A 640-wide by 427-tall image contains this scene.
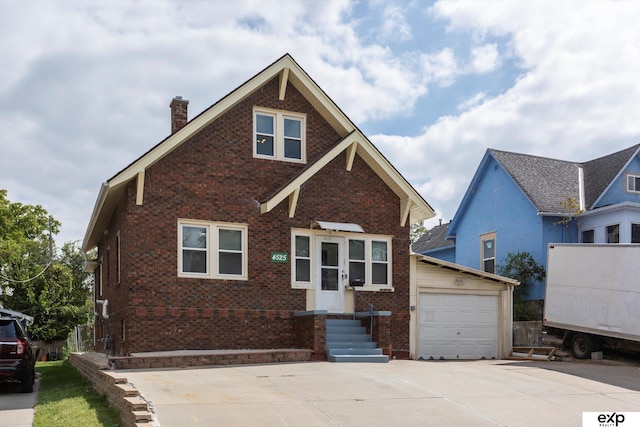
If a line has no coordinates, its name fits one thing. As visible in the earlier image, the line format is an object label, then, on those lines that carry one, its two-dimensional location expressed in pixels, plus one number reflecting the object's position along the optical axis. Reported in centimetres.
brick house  1638
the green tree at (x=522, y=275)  2441
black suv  1437
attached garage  1970
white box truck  1731
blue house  2459
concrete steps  1647
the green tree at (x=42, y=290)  3316
